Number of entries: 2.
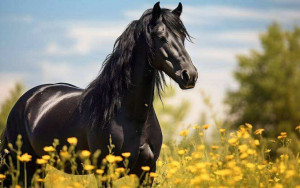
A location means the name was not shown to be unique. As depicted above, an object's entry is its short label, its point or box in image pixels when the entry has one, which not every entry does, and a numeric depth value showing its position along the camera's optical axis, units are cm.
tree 7237
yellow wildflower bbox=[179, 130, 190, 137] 959
